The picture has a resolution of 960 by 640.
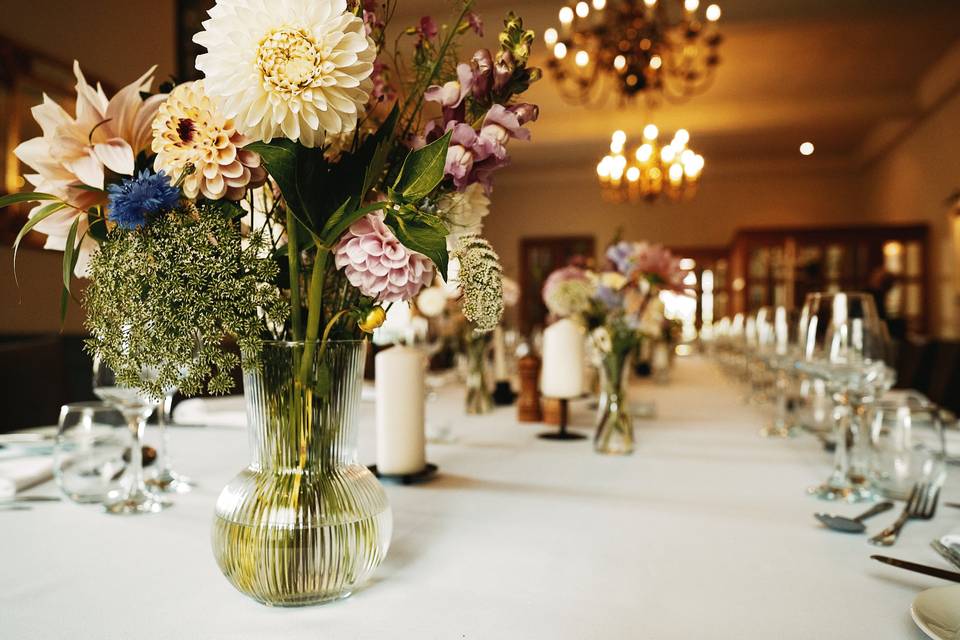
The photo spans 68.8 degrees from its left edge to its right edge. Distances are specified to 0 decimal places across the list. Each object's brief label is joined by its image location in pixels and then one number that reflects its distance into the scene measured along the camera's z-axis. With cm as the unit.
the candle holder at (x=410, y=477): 115
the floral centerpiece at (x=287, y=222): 56
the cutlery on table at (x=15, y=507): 99
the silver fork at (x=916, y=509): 87
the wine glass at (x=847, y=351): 121
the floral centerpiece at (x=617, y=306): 147
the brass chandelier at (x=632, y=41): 374
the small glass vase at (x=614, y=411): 146
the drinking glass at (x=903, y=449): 111
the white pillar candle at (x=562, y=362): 167
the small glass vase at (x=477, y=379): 204
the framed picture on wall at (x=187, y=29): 447
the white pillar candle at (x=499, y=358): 234
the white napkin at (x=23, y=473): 103
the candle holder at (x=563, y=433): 162
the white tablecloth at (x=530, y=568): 62
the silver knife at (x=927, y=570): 72
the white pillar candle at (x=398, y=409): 116
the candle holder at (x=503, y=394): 223
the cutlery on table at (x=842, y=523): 90
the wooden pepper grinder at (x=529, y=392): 188
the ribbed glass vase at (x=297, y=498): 64
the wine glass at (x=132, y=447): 99
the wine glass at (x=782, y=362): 177
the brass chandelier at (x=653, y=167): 497
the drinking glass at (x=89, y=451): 102
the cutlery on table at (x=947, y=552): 79
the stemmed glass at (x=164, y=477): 111
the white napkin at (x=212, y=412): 167
